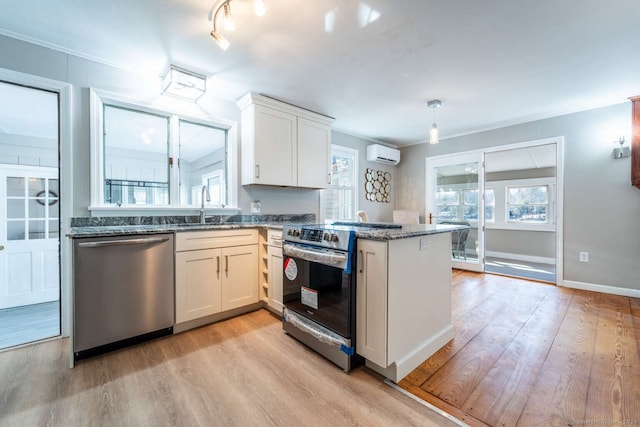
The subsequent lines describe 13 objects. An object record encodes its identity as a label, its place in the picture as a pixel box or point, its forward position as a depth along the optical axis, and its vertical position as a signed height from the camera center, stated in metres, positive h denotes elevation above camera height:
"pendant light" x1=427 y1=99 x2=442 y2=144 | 3.03 +1.31
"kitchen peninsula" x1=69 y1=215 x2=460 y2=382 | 1.58 -0.54
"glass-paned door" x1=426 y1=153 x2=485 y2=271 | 4.46 +0.20
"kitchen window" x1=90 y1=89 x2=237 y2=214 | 2.36 +0.54
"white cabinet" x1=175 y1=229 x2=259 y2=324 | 2.24 -0.57
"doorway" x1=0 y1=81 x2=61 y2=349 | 2.85 +0.00
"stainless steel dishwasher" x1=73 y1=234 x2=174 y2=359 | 1.81 -0.60
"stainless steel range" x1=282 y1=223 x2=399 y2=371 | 1.70 -0.57
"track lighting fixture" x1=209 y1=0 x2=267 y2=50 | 1.50 +1.16
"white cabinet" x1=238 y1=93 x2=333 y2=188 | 2.99 +0.82
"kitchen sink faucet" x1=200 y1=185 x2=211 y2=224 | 2.76 +0.05
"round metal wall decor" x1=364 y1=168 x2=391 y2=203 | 4.84 +0.48
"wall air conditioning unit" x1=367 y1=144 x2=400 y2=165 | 4.72 +1.05
